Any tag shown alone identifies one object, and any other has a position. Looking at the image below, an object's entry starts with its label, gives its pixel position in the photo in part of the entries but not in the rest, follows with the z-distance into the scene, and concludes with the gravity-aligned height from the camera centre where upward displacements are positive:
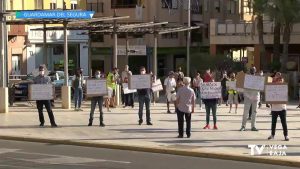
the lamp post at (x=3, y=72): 25.50 -0.68
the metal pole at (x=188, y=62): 47.50 -0.67
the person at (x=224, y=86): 30.86 -1.53
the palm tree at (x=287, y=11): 43.38 +2.64
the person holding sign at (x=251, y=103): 20.08 -1.51
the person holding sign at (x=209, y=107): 20.52 -1.67
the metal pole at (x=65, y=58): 27.80 -0.19
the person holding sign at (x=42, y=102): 21.06 -1.54
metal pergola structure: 28.16 +1.26
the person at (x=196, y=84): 30.97 -1.43
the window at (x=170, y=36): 65.26 +1.64
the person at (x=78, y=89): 27.73 -1.46
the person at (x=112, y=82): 28.77 -1.24
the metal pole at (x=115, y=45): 31.10 +0.35
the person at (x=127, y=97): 29.66 -1.94
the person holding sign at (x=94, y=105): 21.14 -1.63
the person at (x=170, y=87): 27.08 -1.39
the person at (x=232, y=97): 27.86 -1.84
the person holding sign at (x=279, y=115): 17.77 -1.66
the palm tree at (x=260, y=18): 45.44 +2.41
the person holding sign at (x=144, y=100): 21.34 -1.50
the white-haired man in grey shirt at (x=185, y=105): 18.30 -1.42
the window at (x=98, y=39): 66.70 +1.41
